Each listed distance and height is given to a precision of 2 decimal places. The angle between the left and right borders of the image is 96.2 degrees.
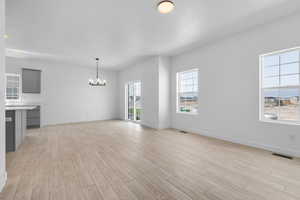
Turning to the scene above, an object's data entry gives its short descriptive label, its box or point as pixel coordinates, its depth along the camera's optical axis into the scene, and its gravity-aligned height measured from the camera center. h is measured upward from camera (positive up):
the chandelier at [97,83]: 5.77 +0.73
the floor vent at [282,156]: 2.82 -1.20
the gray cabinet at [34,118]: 6.07 -0.87
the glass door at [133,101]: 7.34 -0.10
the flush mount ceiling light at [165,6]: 2.37 +1.67
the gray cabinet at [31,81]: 6.04 +0.84
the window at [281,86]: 2.96 +0.32
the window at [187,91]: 5.08 +0.32
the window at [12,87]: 5.85 +0.51
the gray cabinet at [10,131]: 3.18 -0.77
